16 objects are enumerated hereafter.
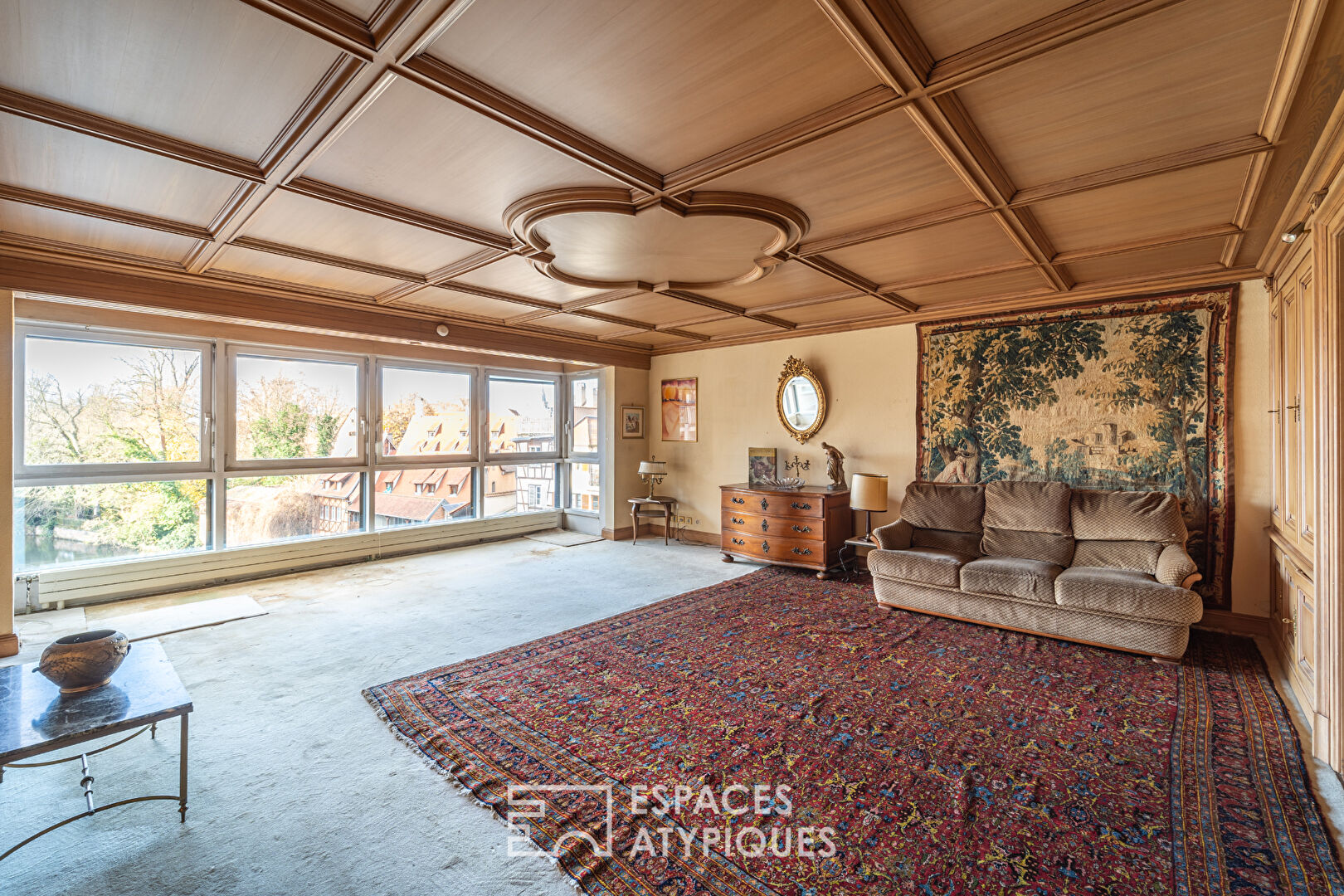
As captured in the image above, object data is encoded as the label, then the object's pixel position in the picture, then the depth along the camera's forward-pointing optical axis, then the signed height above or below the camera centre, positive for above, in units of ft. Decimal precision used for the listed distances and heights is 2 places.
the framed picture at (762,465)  20.62 -0.65
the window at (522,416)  23.84 +1.50
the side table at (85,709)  5.58 -2.78
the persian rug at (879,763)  5.72 -4.17
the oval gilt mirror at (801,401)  19.51 +1.65
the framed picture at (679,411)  23.66 +1.61
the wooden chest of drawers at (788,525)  17.34 -2.49
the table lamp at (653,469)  23.10 -0.82
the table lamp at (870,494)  16.14 -1.32
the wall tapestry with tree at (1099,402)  13.01 +1.14
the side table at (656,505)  22.88 -2.52
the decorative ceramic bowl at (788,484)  19.32 -1.25
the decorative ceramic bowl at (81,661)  6.35 -2.38
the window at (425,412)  20.53 +1.43
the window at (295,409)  17.38 +1.36
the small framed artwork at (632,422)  24.31 +1.17
